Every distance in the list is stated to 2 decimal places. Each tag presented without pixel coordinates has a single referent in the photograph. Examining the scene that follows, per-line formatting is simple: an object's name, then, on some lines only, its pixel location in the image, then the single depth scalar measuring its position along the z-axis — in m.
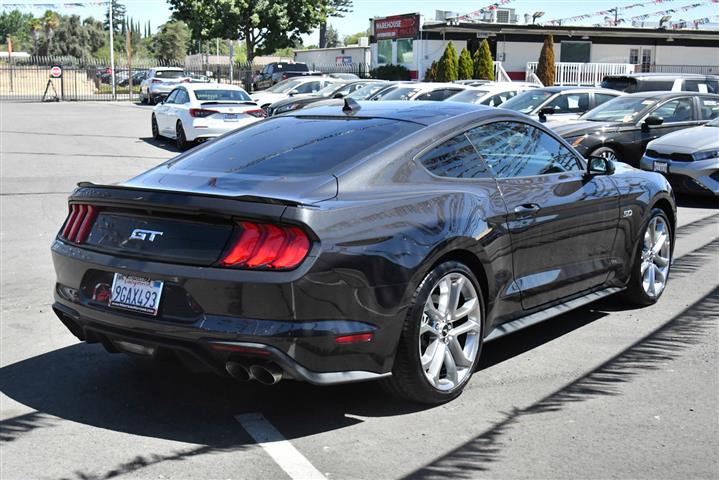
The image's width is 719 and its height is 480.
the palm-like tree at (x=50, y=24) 122.06
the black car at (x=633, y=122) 13.96
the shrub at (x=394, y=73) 47.78
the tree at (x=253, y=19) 51.72
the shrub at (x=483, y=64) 41.53
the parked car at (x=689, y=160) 12.61
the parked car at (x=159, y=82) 43.06
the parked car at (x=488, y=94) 20.36
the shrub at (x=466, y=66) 41.71
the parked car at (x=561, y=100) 17.11
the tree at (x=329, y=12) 56.25
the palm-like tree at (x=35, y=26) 116.82
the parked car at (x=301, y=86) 28.77
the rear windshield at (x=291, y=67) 46.03
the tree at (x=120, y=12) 56.23
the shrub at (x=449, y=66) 41.53
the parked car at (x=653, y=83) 21.12
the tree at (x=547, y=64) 41.12
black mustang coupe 4.13
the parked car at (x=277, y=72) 45.01
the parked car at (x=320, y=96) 23.72
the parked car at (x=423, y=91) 22.20
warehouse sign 46.69
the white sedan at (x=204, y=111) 19.48
